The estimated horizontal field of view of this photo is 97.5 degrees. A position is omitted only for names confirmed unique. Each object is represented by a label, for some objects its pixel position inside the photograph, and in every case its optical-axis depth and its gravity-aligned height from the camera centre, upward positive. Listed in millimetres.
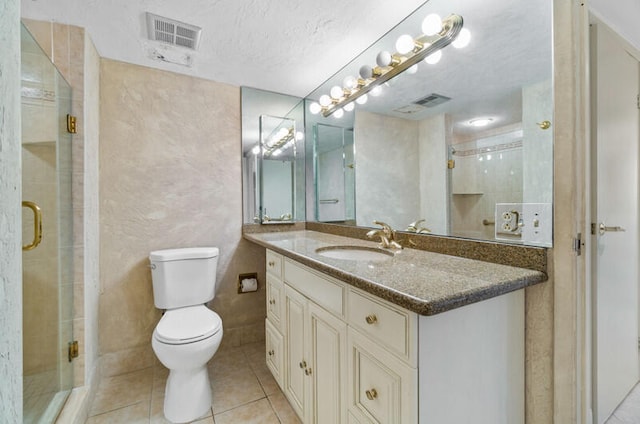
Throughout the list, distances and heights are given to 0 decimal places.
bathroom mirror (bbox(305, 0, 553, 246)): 1062 +378
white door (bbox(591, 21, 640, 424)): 1169 -36
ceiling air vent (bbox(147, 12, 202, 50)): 1503 +1022
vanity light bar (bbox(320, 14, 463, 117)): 1319 +837
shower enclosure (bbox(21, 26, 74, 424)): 1247 -133
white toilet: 1446 -637
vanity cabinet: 781 -488
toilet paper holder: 2252 -580
